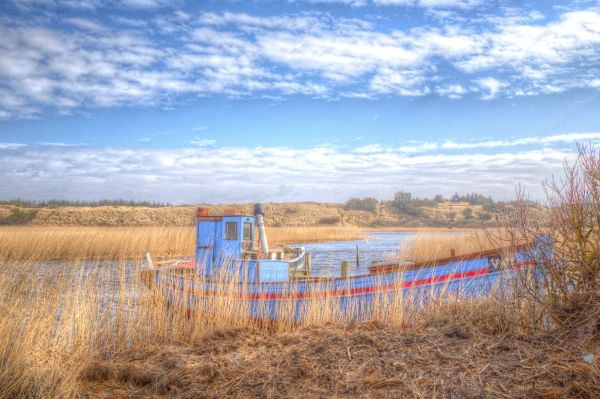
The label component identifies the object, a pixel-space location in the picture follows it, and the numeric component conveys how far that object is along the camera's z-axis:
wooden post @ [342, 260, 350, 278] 11.93
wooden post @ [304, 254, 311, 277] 14.15
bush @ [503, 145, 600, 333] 5.31
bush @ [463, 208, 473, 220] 77.69
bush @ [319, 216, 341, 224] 84.62
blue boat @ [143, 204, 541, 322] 8.69
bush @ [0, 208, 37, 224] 54.00
